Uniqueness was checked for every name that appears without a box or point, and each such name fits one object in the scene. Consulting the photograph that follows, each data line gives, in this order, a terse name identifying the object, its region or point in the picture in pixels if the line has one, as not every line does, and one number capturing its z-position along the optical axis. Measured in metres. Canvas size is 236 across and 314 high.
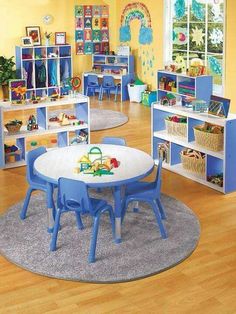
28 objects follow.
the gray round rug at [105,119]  10.69
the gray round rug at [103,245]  5.12
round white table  5.52
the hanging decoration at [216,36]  11.19
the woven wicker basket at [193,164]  7.48
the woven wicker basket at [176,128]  7.85
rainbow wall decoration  13.13
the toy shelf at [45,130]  8.26
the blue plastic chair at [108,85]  13.32
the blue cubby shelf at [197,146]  6.95
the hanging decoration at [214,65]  11.30
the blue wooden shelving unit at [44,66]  13.14
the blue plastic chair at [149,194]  5.78
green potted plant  12.73
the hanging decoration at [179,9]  12.11
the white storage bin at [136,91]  13.12
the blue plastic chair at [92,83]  13.46
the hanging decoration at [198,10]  11.55
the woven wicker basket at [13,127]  8.33
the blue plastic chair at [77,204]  5.26
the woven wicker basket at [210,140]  7.07
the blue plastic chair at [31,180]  6.23
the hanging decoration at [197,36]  11.76
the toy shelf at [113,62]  13.64
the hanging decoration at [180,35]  12.24
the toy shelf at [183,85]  10.24
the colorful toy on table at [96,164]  5.72
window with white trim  11.20
